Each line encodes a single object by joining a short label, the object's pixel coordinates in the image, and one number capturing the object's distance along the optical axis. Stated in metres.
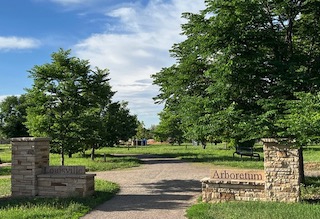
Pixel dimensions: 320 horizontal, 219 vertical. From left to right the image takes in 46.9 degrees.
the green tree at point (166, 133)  44.86
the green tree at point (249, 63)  10.50
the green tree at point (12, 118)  52.09
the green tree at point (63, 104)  16.52
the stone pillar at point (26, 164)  11.69
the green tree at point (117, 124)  29.83
